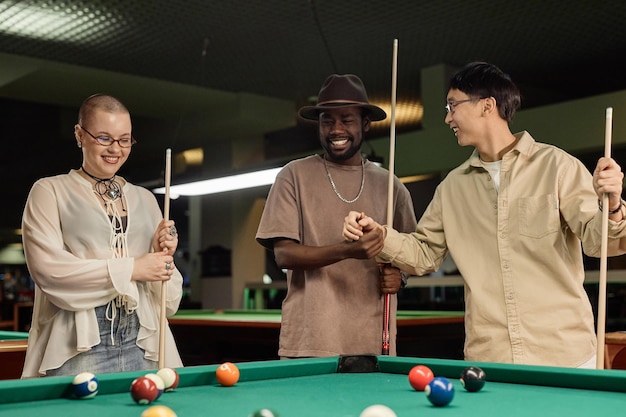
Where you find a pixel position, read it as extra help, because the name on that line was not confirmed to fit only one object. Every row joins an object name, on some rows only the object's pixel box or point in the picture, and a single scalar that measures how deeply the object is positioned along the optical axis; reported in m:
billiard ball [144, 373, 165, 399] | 1.69
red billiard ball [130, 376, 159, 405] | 1.62
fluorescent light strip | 5.64
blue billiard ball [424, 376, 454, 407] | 1.60
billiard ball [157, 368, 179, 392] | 1.82
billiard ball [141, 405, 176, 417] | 1.35
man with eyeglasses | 2.32
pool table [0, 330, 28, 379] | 3.29
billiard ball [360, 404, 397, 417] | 1.33
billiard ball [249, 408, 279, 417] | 1.31
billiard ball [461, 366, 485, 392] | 1.78
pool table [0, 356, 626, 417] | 1.57
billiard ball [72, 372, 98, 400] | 1.71
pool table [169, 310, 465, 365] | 4.62
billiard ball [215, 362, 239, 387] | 1.93
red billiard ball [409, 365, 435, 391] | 1.84
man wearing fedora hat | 2.66
